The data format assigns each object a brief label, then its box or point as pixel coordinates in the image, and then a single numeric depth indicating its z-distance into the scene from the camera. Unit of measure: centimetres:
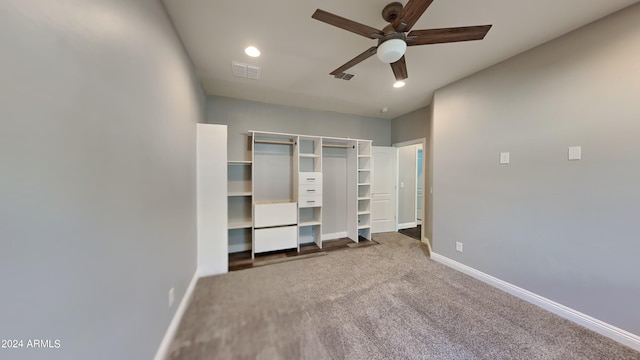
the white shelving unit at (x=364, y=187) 420
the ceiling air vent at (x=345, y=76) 276
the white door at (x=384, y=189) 476
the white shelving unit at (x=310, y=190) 364
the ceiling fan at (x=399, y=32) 140
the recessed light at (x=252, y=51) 221
